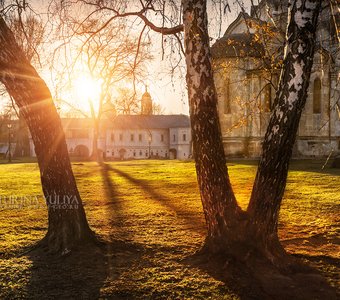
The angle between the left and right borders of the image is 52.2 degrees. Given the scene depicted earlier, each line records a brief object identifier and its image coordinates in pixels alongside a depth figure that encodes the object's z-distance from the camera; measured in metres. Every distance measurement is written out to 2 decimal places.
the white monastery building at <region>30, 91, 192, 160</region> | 74.50
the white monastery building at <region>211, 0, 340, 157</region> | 27.02
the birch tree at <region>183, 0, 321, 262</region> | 4.00
